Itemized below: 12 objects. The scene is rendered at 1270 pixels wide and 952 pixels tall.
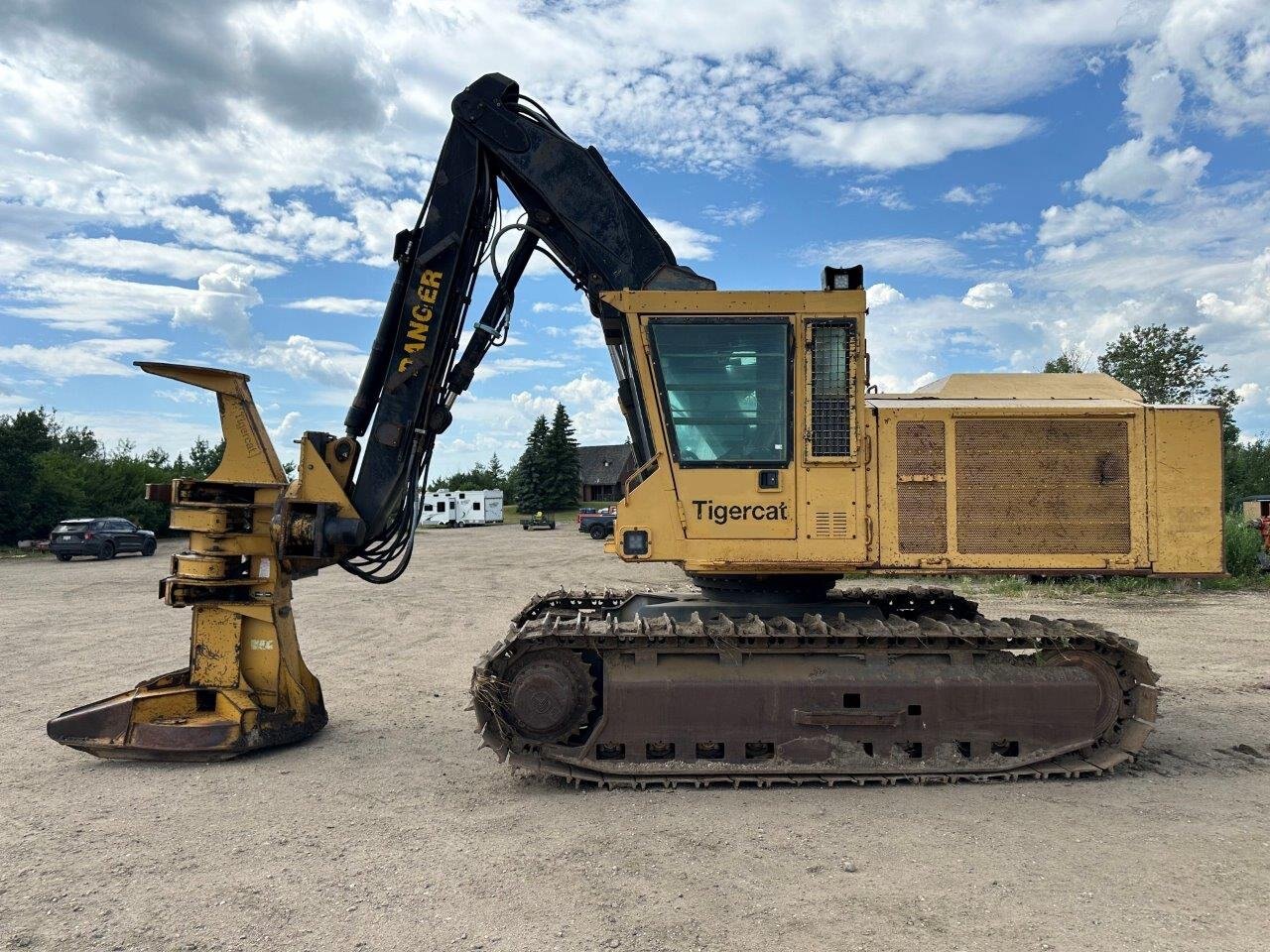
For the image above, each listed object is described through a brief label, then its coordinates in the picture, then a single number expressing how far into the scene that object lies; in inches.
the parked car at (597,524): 1578.5
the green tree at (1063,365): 1447.2
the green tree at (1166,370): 1417.3
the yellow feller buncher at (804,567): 227.8
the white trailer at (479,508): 2206.0
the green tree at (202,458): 1865.2
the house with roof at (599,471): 3058.6
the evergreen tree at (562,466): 2503.7
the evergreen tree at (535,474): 2495.1
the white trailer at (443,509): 2172.7
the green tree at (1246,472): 1596.1
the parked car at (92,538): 1087.0
